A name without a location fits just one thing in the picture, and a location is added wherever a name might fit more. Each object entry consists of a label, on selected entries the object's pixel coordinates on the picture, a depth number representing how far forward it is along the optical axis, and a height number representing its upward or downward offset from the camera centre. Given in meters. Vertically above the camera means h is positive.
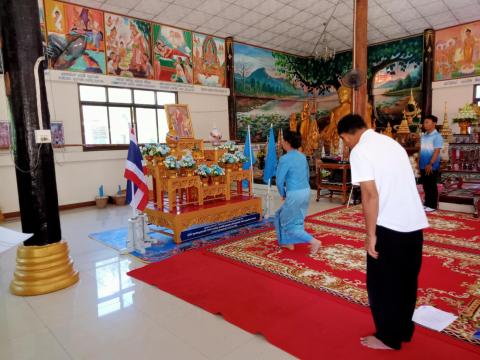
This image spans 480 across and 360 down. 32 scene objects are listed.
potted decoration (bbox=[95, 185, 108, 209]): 7.40 -1.05
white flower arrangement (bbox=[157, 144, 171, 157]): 5.00 -0.03
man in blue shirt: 5.59 -0.32
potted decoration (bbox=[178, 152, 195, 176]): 4.89 -0.24
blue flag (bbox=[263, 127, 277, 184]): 5.70 -0.32
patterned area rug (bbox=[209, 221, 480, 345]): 2.75 -1.25
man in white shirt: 1.90 -0.46
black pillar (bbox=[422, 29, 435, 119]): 9.99 +2.04
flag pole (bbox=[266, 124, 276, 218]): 5.80 -1.03
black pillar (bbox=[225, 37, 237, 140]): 10.27 +1.60
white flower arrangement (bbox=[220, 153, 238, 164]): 5.42 -0.20
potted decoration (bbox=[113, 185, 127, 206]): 7.66 -1.08
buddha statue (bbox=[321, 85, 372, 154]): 9.85 +0.75
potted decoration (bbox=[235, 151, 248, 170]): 5.59 -0.21
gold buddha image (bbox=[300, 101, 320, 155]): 11.09 +0.31
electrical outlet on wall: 3.17 +0.15
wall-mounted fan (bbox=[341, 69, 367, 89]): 6.75 +1.21
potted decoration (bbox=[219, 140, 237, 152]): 5.80 -0.01
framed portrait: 6.13 +0.49
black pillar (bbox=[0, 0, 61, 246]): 3.07 +0.30
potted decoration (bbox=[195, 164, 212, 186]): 5.14 -0.36
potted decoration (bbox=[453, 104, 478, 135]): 7.76 +0.41
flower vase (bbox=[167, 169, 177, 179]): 4.86 -0.35
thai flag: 4.14 -0.32
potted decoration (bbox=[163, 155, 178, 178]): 4.77 -0.24
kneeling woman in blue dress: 3.86 -0.54
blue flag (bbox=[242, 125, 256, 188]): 5.92 -0.14
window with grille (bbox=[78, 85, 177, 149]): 7.65 +0.83
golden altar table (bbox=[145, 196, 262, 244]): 4.54 -0.92
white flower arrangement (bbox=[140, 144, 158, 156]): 5.03 -0.02
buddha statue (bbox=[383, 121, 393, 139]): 10.07 +0.26
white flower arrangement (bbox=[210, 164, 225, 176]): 5.24 -0.36
